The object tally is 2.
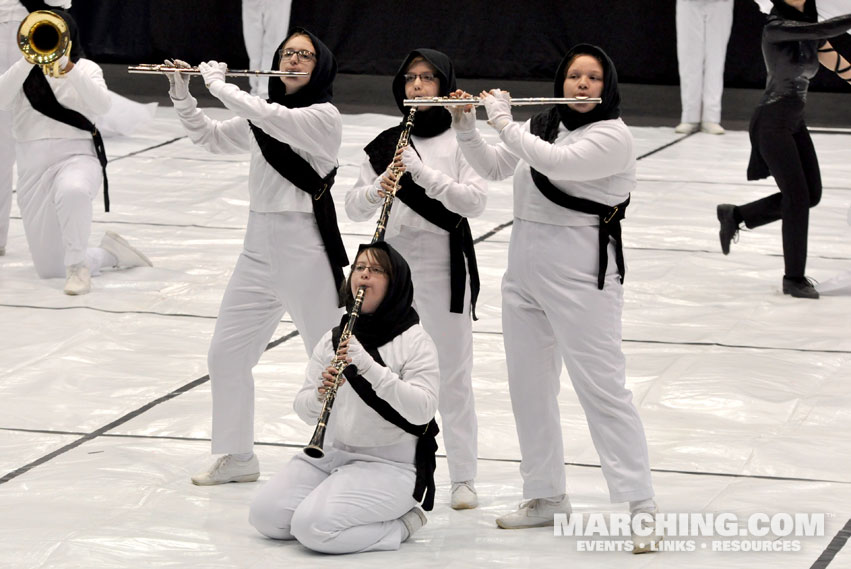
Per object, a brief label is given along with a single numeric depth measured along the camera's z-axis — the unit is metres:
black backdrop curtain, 27.94
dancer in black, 14.81
